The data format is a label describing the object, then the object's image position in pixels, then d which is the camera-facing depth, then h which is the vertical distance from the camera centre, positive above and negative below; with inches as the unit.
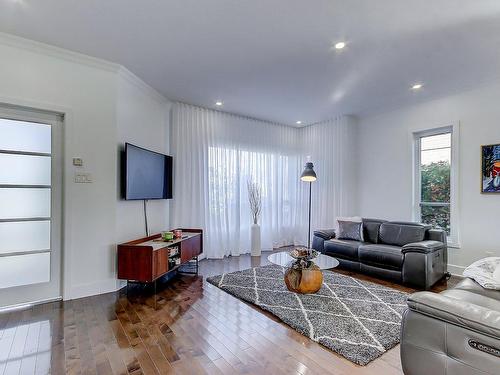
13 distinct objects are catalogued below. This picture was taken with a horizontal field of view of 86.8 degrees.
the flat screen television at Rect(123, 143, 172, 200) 133.3 +7.1
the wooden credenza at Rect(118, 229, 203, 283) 120.0 -34.5
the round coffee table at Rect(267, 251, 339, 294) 120.6 -40.4
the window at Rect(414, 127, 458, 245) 163.6 +5.8
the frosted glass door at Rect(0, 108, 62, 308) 110.7 -9.0
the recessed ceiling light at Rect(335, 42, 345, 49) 109.9 +60.3
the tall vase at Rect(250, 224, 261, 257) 205.5 -41.1
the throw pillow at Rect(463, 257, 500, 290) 82.4 -28.6
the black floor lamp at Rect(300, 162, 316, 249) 190.2 +10.0
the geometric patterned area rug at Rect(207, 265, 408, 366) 83.8 -49.2
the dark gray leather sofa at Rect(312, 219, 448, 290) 133.7 -36.0
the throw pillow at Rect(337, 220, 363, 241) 176.6 -28.7
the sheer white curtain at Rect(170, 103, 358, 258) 188.5 +10.0
